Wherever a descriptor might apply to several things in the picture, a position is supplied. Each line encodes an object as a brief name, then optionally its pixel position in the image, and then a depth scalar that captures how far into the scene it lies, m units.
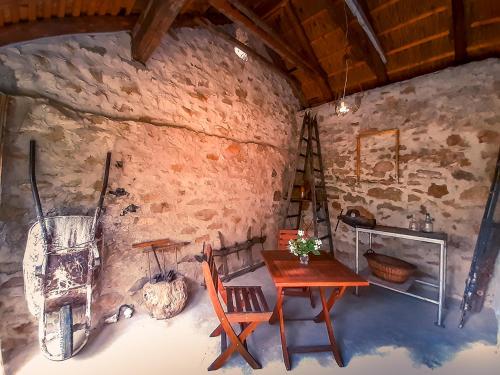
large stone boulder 2.10
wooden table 1.62
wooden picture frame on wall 3.10
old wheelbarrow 1.63
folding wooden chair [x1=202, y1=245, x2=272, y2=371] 1.51
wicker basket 2.50
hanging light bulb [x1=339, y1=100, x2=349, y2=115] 2.57
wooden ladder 3.68
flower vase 2.01
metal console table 2.16
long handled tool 2.19
